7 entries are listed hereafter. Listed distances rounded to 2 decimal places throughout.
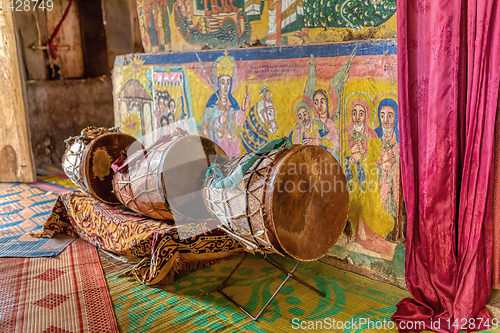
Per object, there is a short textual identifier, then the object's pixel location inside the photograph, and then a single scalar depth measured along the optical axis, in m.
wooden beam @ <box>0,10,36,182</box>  5.47
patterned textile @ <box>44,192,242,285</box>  2.83
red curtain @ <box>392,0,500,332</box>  2.14
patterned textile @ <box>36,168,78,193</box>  5.43
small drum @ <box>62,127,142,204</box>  3.51
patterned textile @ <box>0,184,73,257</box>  3.49
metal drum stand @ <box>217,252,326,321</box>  2.47
